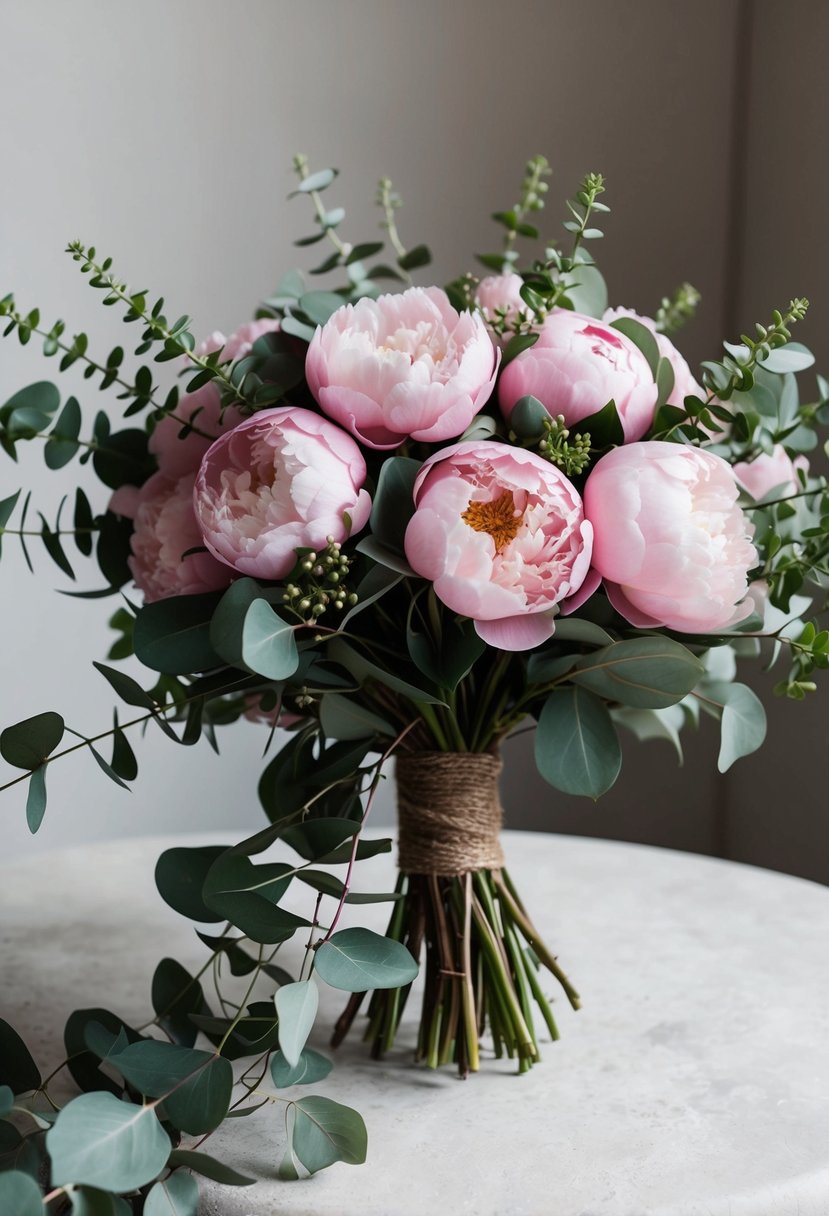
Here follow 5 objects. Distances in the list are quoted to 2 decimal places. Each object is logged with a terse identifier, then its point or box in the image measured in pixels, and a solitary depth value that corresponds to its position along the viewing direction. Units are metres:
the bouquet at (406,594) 0.57
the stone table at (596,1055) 0.59
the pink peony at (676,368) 0.68
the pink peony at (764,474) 0.77
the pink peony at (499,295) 0.70
